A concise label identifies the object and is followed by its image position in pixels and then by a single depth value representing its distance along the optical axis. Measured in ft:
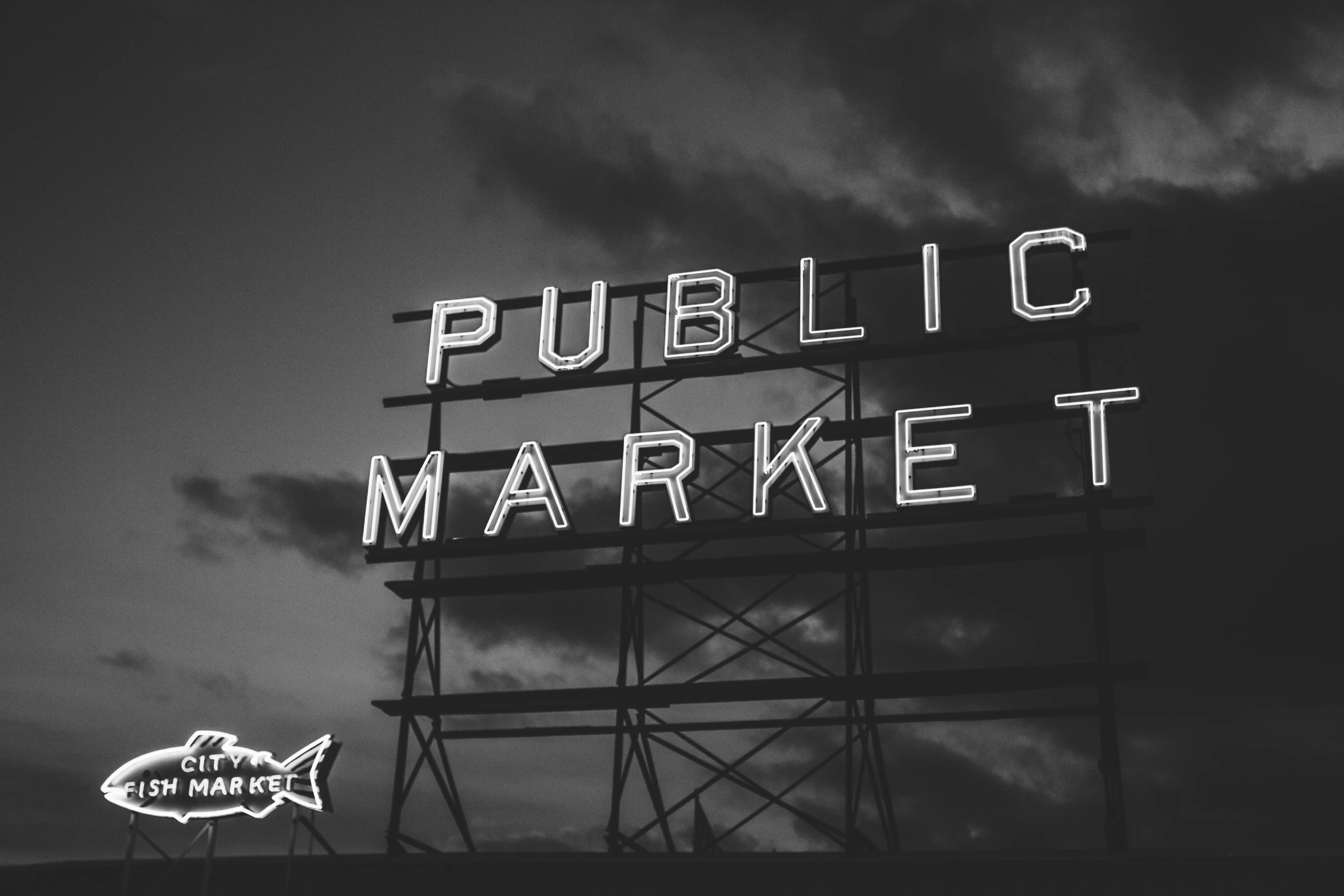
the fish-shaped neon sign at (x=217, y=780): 67.46
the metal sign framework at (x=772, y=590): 70.90
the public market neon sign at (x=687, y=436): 74.49
